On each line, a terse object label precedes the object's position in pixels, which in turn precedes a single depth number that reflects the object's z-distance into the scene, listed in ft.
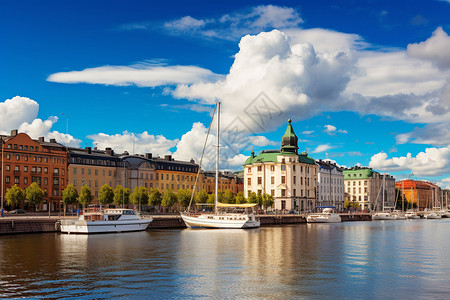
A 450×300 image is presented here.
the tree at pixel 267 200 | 591.37
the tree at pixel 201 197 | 498.28
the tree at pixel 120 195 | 481.46
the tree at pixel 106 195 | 472.44
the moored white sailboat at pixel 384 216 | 621.56
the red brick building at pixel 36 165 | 463.01
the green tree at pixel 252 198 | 578.66
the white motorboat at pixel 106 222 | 288.92
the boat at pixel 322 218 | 496.23
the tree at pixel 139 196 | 488.85
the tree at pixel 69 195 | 454.81
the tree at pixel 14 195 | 418.92
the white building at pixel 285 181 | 640.17
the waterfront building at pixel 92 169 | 518.37
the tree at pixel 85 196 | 459.32
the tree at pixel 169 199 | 488.85
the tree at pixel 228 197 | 538.80
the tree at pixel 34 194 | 425.69
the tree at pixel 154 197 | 490.49
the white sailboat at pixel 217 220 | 348.59
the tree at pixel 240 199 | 558.97
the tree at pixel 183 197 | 506.89
